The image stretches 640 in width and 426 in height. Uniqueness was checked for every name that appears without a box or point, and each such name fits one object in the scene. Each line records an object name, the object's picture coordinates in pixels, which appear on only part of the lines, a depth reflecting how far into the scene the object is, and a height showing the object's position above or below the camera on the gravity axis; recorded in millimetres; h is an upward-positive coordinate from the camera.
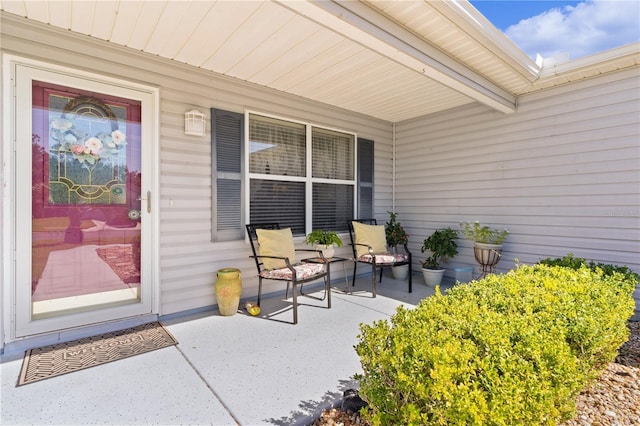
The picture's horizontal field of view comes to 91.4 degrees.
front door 2576 +36
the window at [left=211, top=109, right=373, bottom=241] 3646 +496
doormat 2252 -1150
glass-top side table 3730 -613
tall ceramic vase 3303 -855
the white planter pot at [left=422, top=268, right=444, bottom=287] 4621 -955
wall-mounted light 3287 +928
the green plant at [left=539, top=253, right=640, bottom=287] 2831 -541
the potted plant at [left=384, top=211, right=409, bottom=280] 5027 -437
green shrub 1161 -622
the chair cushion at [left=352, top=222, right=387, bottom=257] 4680 -393
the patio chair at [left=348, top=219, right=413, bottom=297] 4328 -528
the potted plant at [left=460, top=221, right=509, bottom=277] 4125 -425
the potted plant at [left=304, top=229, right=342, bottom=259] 4062 -392
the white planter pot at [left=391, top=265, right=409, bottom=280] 5012 -970
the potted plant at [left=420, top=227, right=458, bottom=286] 4609 -570
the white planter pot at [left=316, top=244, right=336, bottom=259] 4055 -518
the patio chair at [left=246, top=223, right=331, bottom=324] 3344 -562
